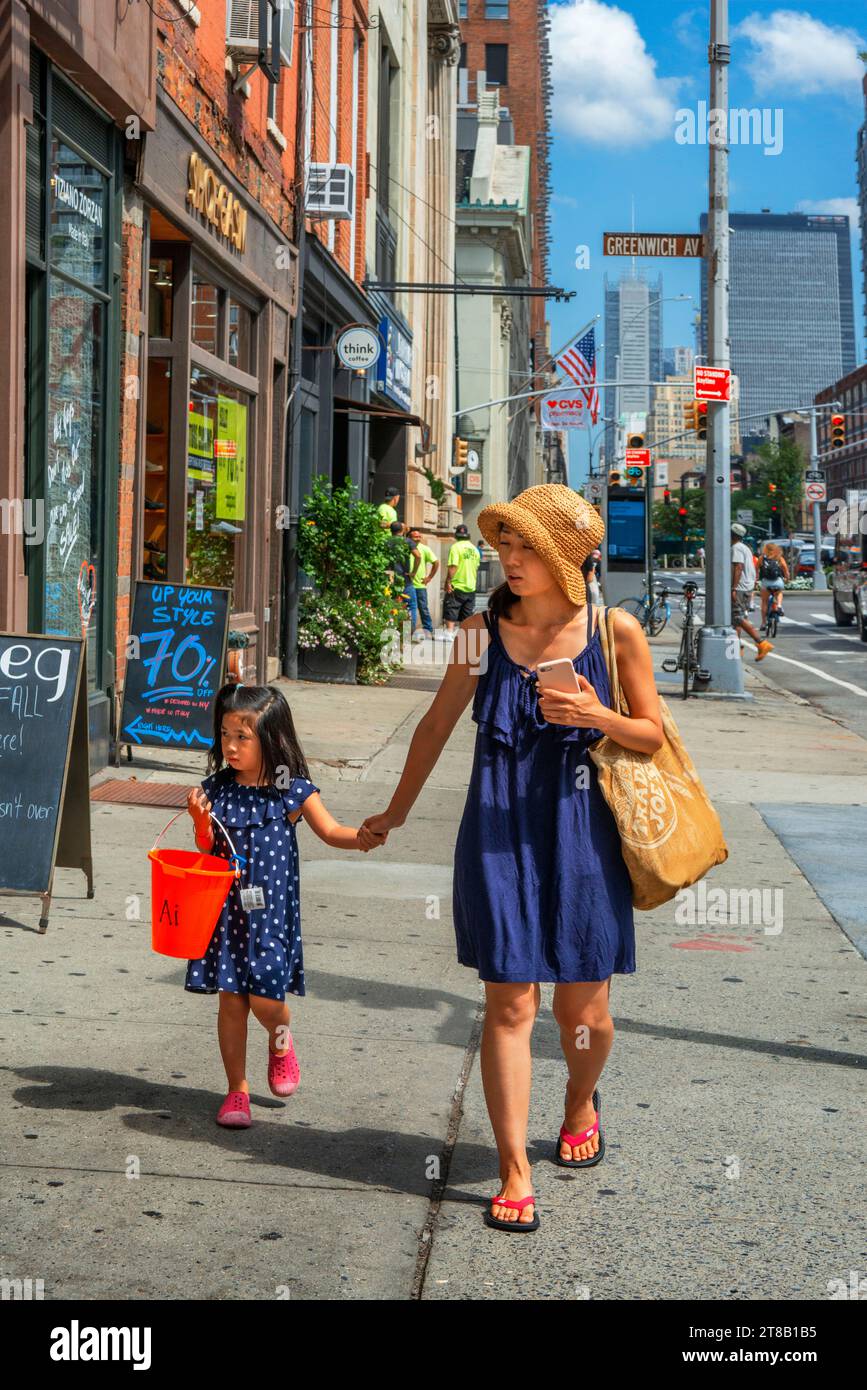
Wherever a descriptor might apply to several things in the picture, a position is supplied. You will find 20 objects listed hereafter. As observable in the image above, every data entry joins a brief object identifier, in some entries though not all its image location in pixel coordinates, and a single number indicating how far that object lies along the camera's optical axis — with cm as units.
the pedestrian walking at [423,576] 2575
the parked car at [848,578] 3256
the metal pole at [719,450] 1898
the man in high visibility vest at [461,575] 2869
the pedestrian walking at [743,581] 2380
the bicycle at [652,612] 3222
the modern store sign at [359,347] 2053
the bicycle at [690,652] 1902
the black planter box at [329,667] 1811
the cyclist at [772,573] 3006
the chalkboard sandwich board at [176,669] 1062
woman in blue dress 402
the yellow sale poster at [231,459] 1525
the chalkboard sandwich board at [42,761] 681
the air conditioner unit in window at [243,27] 1380
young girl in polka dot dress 454
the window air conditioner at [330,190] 1831
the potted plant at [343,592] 1762
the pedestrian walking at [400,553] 1791
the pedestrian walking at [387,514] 1943
